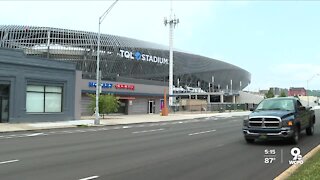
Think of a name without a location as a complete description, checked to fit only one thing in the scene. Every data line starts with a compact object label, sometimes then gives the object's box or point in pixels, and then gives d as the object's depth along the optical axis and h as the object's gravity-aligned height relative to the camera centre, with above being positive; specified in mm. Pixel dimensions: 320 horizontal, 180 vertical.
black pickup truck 14894 -433
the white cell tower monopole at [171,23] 79550 +16711
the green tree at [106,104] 41750 +475
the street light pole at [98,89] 33375 +1683
